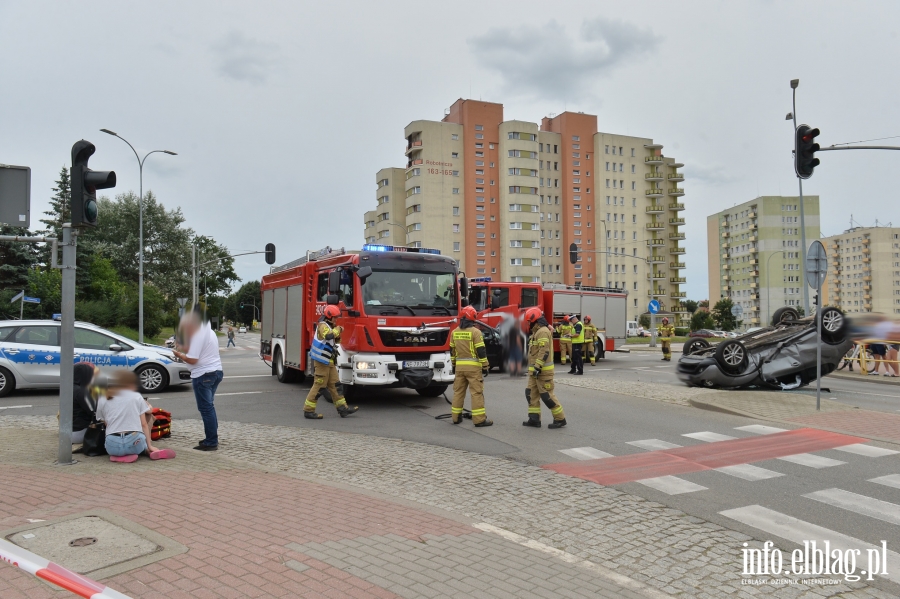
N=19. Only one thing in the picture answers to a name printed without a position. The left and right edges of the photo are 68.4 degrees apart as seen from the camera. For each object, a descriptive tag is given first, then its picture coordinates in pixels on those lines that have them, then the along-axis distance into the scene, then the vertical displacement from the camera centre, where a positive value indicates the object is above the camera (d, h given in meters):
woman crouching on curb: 6.95 -1.06
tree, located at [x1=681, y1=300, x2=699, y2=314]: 107.88 +2.77
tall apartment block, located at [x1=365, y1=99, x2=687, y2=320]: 79.31 +15.54
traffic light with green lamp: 6.90 +1.45
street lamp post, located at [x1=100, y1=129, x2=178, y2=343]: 30.23 +1.74
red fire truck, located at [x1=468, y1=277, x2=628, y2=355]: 22.44 +0.74
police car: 13.47 -0.62
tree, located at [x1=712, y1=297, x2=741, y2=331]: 86.56 +1.21
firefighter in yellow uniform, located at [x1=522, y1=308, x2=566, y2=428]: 9.55 -0.69
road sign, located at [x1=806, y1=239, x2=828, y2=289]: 11.71 +1.00
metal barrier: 20.08 -1.18
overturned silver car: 14.52 -0.78
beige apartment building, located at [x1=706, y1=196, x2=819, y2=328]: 109.88 +12.95
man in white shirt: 7.84 -0.53
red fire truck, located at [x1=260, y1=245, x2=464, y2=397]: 11.71 +0.18
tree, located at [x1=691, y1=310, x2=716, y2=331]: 85.44 +0.20
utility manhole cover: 4.03 -1.46
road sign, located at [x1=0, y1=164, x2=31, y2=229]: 7.19 +1.40
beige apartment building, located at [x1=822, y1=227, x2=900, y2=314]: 81.31 +9.93
